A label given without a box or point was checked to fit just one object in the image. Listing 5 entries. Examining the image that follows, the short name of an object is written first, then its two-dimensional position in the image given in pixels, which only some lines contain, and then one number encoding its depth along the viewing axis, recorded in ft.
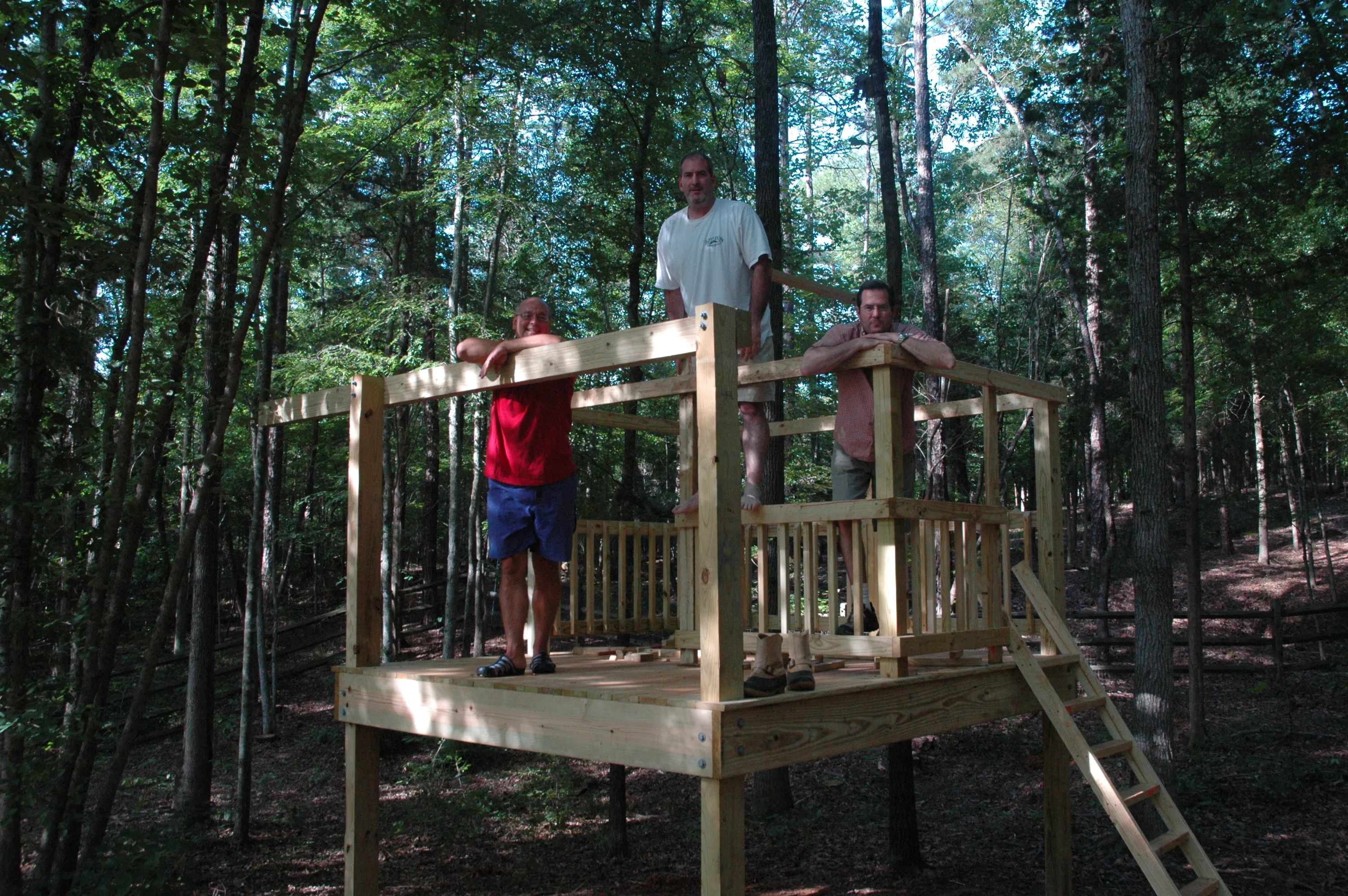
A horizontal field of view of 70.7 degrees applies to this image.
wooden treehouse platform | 10.40
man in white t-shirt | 16.08
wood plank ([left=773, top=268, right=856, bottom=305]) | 17.87
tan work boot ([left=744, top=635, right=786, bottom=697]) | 10.87
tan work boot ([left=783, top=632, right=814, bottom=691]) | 11.45
